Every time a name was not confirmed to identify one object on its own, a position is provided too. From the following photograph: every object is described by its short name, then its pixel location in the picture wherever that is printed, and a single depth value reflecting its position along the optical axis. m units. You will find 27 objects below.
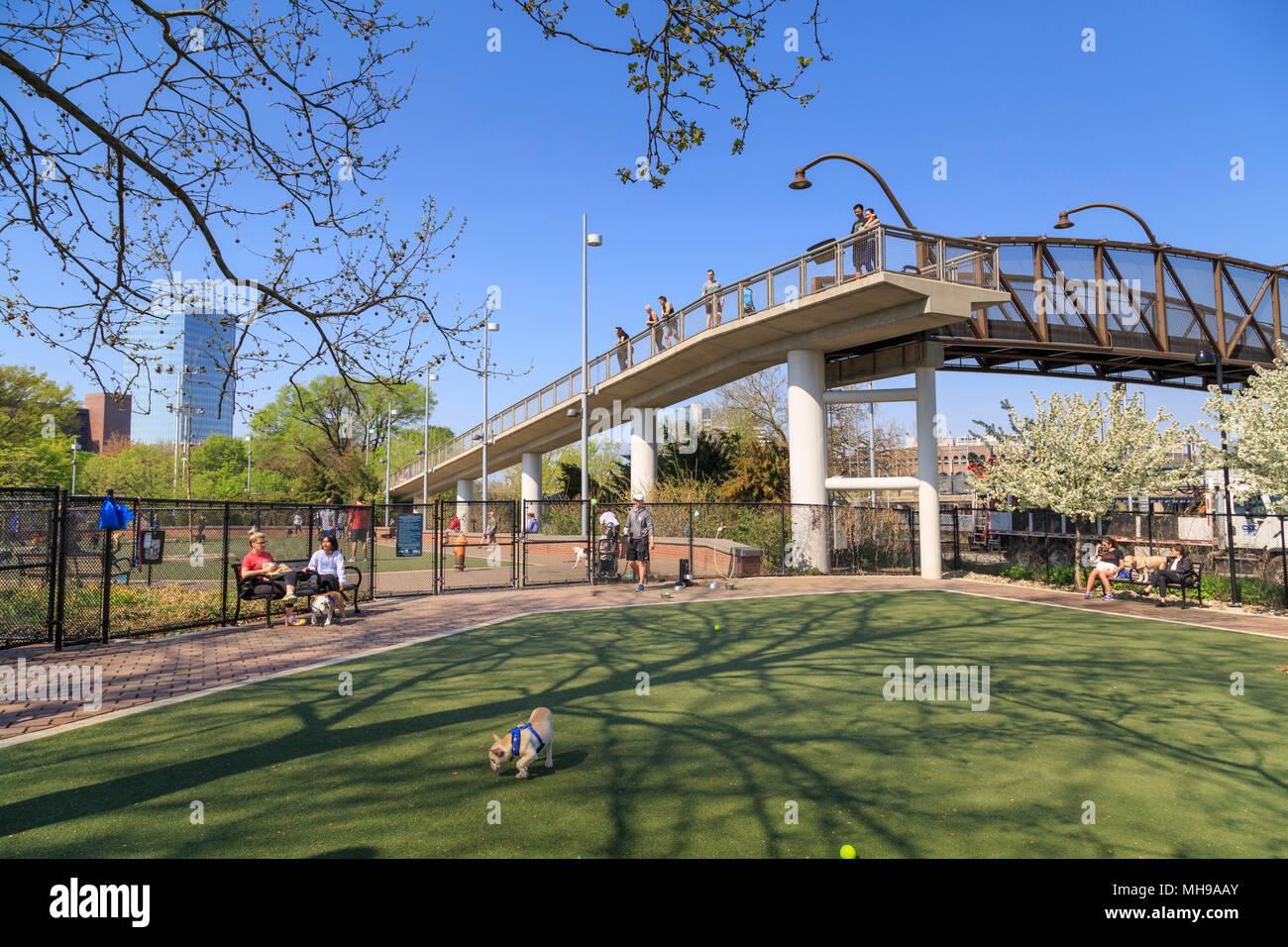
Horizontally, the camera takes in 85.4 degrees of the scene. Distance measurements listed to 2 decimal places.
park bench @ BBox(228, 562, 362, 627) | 11.64
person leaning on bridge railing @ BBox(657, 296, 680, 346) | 25.42
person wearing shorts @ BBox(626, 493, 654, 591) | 17.39
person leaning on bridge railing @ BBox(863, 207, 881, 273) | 18.08
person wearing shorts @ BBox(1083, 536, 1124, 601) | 15.62
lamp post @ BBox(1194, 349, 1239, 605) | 14.28
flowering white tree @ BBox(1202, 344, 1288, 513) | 13.41
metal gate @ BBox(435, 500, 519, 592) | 18.41
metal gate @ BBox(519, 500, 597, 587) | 19.83
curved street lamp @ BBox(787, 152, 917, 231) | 19.00
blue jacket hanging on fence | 9.94
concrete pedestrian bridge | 18.72
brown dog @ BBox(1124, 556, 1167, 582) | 15.31
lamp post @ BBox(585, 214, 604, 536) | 27.23
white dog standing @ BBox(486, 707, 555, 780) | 4.93
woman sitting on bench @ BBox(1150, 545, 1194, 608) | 14.08
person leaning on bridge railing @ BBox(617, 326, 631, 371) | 28.17
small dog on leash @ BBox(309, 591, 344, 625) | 12.09
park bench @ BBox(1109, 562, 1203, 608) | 14.11
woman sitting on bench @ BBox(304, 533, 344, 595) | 12.40
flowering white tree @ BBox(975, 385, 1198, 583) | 16.12
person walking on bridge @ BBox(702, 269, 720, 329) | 23.36
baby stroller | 19.16
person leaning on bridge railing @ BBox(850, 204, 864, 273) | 18.58
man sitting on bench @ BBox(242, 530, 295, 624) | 12.09
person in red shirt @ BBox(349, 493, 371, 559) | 16.08
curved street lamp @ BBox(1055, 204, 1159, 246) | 21.66
